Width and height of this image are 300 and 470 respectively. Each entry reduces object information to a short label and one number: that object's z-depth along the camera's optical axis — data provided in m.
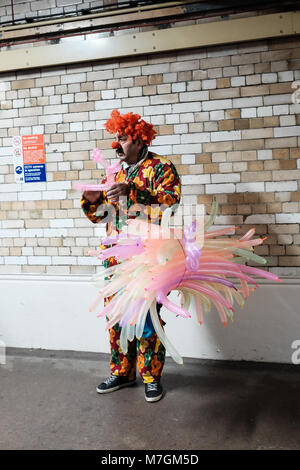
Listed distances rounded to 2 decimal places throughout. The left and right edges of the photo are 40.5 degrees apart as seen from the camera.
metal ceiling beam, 2.93
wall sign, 3.52
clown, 2.44
